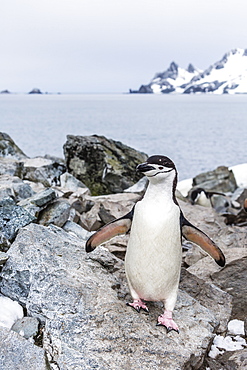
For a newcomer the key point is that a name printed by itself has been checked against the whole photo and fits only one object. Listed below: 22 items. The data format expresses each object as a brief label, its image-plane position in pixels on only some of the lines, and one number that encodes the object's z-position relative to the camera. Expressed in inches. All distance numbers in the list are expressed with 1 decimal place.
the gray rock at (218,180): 555.2
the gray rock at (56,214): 192.7
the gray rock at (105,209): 238.2
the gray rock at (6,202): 179.6
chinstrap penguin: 131.6
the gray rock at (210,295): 157.3
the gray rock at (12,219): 163.8
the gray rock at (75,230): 197.2
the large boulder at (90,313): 117.8
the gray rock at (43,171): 308.9
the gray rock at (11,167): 278.3
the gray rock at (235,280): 172.4
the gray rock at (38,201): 192.2
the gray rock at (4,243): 162.9
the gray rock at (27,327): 127.7
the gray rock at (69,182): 321.4
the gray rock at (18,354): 111.9
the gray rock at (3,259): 146.7
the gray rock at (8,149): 378.4
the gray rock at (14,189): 209.2
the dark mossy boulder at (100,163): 359.9
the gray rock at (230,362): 130.2
